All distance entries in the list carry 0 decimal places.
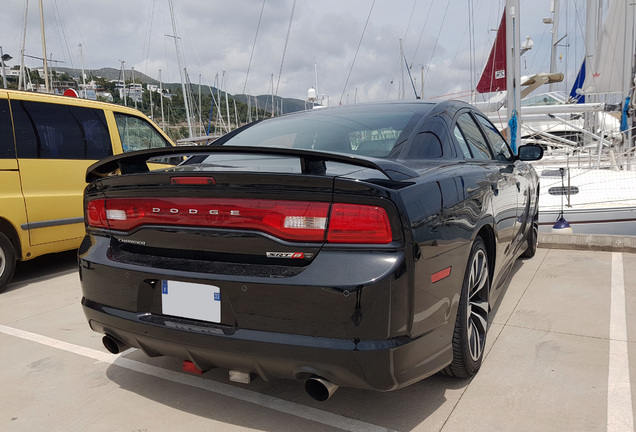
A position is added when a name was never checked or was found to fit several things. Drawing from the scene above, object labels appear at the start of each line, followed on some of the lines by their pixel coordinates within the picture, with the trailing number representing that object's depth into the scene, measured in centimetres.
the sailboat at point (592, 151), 841
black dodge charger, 185
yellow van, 473
